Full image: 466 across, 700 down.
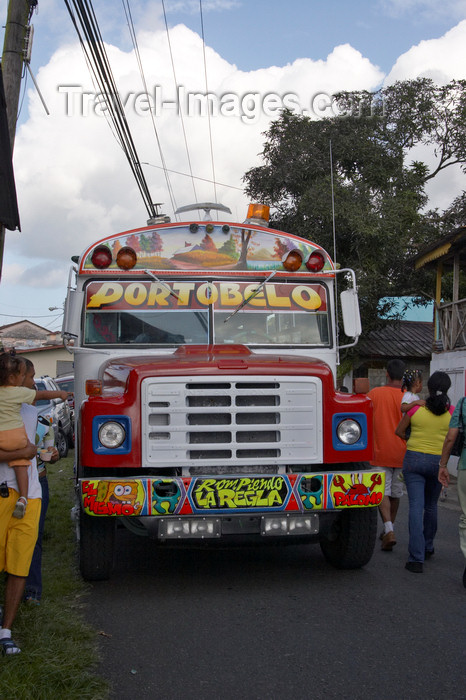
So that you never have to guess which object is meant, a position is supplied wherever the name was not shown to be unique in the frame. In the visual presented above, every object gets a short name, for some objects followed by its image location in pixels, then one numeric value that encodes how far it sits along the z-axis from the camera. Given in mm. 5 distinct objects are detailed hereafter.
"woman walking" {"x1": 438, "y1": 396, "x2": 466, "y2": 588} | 5961
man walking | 7262
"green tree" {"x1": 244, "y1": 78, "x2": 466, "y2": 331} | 22844
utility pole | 8484
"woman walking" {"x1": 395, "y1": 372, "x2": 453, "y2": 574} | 6371
